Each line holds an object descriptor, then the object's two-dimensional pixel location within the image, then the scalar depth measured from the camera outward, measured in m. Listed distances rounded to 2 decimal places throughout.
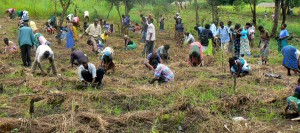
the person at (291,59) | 10.11
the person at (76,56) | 9.75
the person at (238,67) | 9.47
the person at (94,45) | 13.50
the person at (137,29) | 21.09
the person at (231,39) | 13.55
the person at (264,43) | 11.47
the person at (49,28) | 18.37
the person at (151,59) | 9.99
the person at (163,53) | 12.52
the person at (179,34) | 16.16
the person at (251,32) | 15.80
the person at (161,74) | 8.72
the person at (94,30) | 13.88
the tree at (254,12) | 24.09
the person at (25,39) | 10.54
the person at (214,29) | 14.10
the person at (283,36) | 12.71
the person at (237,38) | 12.89
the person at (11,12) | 22.11
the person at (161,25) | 22.39
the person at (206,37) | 12.74
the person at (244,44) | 12.88
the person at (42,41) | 9.69
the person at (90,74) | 8.37
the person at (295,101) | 6.34
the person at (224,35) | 13.53
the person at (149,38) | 12.88
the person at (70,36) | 13.64
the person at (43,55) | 9.18
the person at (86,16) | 23.31
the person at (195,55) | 11.17
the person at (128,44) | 15.16
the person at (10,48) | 12.72
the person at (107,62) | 10.03
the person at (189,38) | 14.21
